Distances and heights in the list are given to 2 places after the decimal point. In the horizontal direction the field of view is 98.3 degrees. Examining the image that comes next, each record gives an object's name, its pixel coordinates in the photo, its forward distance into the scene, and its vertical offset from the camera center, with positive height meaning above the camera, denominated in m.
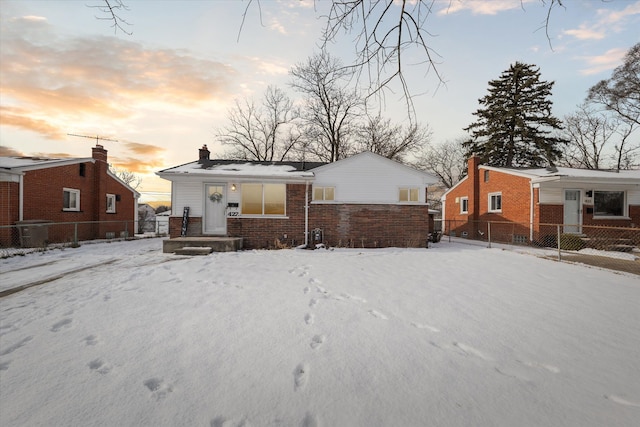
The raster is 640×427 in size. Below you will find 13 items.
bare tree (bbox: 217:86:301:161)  27.31 +7.75
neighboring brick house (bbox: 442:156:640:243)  13.36 +1.10
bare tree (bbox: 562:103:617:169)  29.33 +8.30
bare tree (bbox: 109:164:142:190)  44.19 +6.19
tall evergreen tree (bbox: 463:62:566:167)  26.28 +9.29
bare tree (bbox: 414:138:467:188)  36.66 +7.65
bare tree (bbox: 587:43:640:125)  21.09 +10.85
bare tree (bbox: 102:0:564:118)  2.70 +1.88
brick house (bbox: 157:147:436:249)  11.53 +0.59
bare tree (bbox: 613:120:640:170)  27.55 +6.25
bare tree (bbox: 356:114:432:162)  25.68 +7.14
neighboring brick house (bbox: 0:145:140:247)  11.61 +0.89
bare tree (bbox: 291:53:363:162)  25.22 +8.72
